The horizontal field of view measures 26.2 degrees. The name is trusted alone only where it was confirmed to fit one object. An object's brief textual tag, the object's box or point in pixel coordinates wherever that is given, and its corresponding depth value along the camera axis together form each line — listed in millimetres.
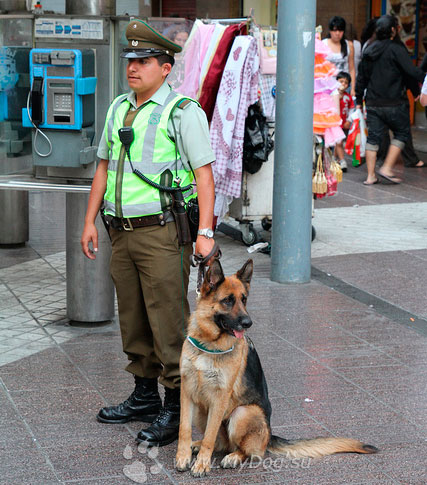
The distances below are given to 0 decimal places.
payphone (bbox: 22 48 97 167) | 5977
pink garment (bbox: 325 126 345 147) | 8984
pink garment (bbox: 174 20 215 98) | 8453
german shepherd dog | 4148
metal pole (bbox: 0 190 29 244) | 8781
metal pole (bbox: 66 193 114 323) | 6379
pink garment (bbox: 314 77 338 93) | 8938
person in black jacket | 11812
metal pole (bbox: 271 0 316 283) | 7480
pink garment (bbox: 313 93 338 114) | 9070
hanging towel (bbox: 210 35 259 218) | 8227
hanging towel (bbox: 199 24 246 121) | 8352
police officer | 4438
